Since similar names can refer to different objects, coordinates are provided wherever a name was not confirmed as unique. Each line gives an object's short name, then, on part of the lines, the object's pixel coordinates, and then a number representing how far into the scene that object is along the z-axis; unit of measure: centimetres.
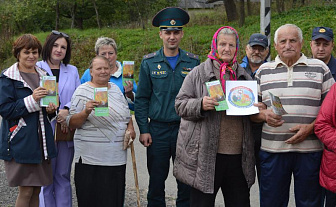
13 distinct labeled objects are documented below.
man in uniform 430
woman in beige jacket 346
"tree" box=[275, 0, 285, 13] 1940
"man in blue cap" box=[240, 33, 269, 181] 477
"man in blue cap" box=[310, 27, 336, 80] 464
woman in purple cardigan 435
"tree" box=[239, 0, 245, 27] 1834
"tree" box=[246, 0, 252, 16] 2180
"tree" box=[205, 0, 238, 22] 2088
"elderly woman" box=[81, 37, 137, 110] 450
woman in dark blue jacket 370
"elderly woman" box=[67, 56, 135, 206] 393
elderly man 346
